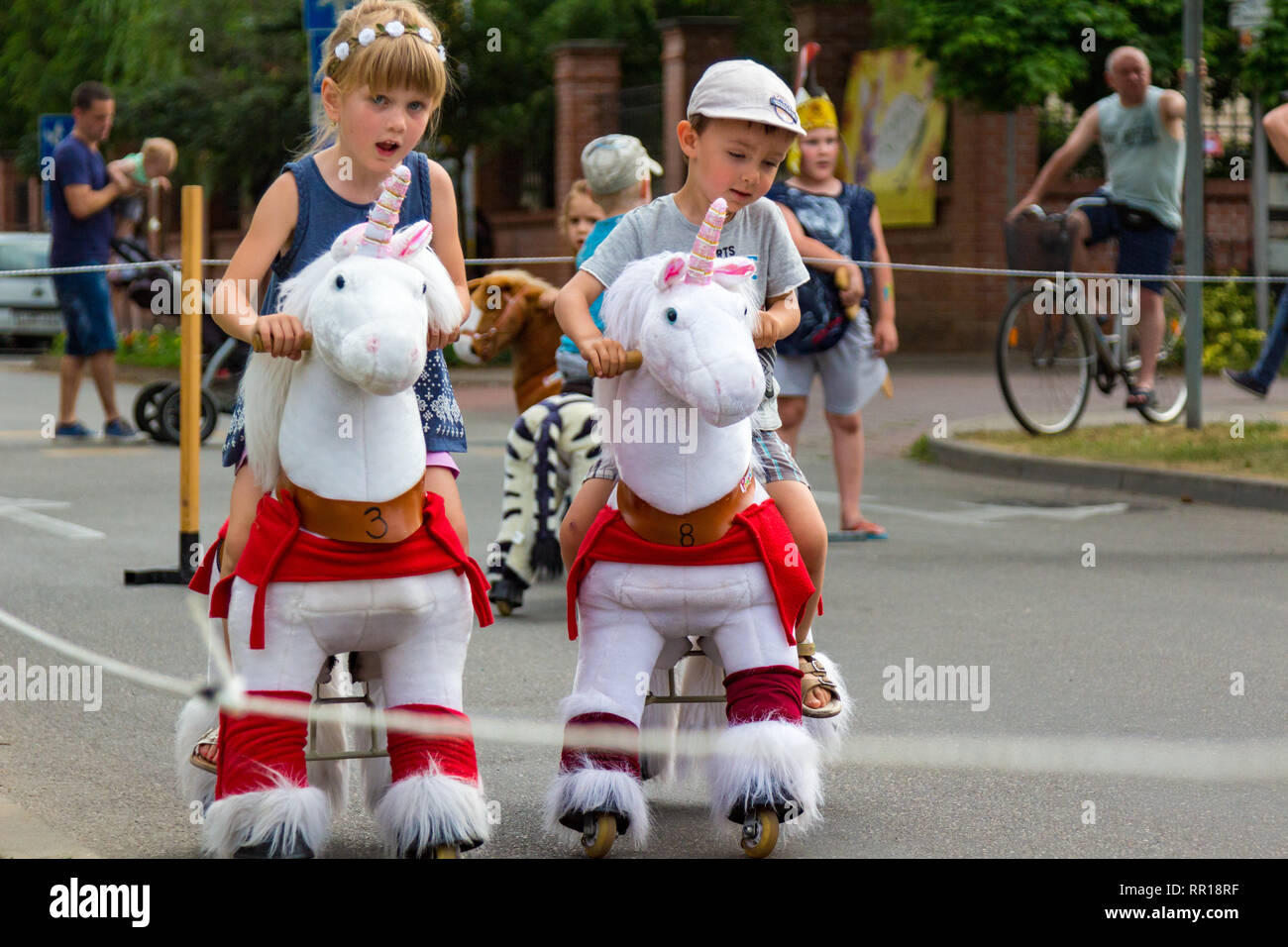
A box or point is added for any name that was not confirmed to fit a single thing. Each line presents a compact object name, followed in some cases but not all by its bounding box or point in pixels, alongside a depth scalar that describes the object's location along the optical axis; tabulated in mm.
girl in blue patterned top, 4203
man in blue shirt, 13031
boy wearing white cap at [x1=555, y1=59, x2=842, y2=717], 4391
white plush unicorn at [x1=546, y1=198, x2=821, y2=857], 4176
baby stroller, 13406
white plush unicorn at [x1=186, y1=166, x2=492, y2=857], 3938
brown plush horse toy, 7219
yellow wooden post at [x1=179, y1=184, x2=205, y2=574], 7184
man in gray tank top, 12586
